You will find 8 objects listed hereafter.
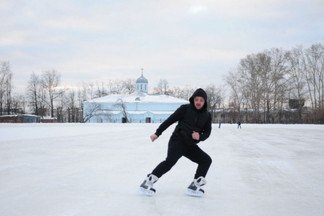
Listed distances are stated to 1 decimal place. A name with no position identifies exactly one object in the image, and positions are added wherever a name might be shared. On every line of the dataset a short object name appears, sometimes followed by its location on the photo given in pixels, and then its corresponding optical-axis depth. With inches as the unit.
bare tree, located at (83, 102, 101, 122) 3061.5
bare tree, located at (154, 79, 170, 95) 4597.2
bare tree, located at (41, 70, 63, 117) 3139.8
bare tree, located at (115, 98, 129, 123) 3144.7
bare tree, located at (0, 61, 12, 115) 2696.9
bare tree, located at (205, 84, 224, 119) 3673.7
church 3134.8
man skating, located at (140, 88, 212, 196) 202.5
